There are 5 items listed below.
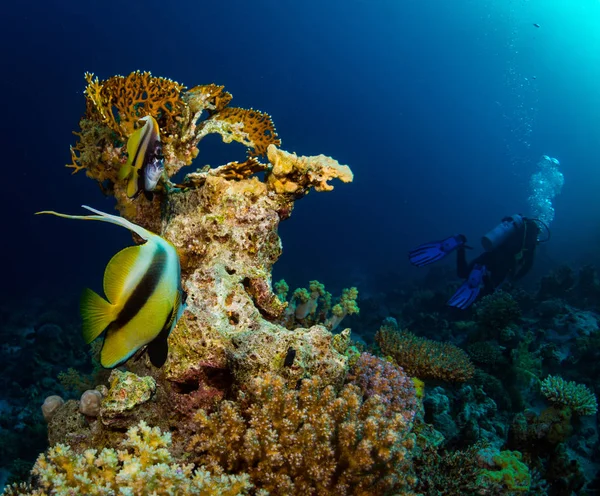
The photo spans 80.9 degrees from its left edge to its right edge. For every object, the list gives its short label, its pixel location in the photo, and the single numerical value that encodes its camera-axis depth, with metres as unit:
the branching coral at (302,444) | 2.17
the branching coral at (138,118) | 3.50
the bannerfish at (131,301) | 1.05
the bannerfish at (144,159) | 2.22
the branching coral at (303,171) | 3.16
